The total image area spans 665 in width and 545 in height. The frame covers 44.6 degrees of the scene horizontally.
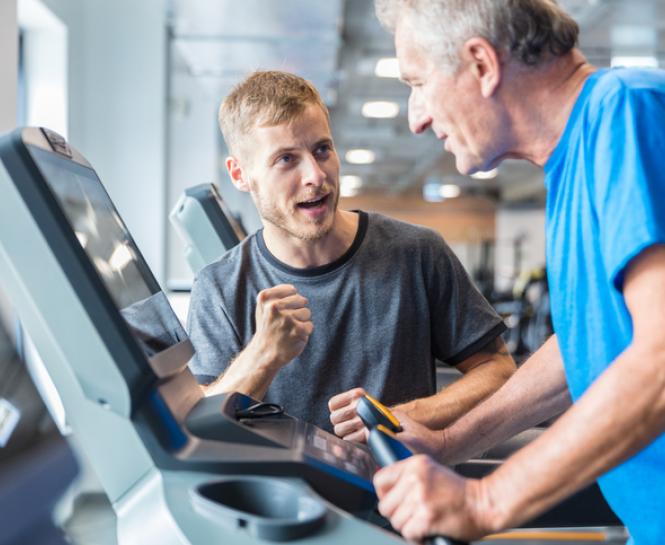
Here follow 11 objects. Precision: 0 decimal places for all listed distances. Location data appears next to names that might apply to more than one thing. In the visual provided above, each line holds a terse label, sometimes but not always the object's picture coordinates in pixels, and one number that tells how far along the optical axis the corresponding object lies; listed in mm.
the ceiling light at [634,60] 6793
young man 1604
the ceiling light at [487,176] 15930
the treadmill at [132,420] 809
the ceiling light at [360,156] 13195
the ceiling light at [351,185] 18062
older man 819
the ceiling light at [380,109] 8828
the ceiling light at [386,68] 6824
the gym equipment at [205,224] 2398
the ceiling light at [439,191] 19234
